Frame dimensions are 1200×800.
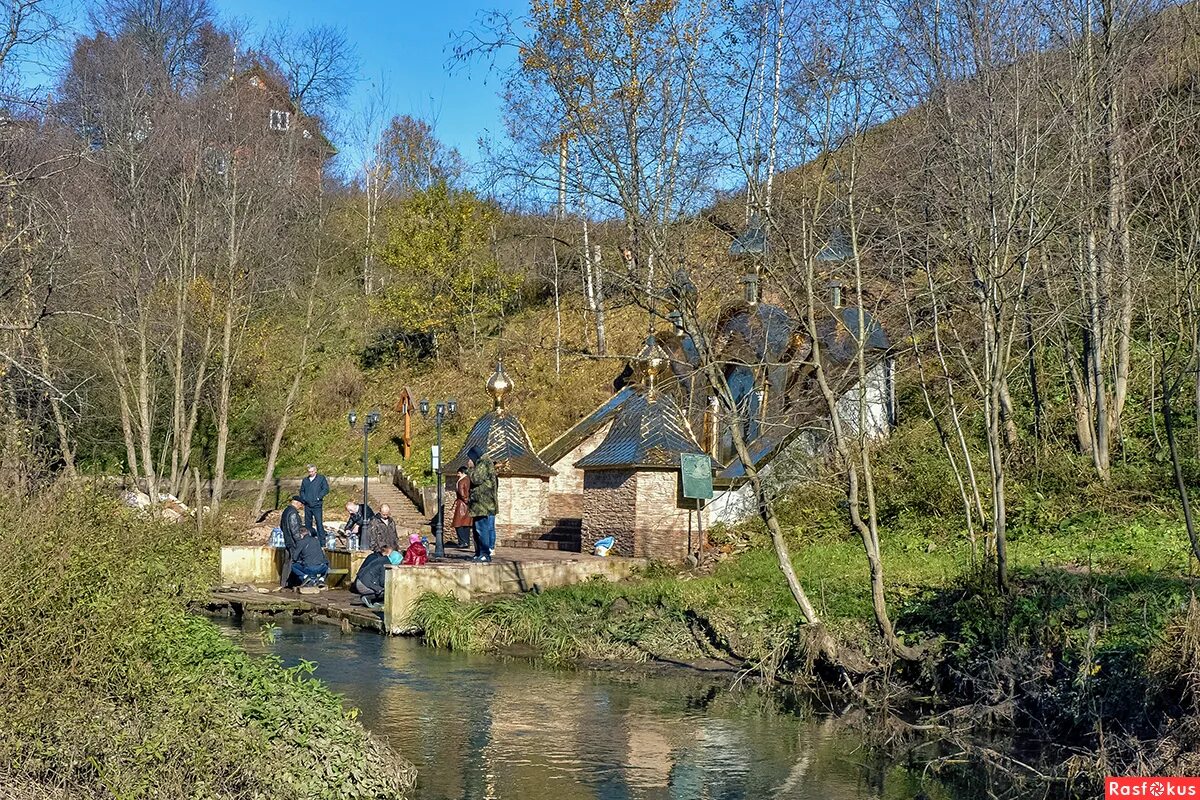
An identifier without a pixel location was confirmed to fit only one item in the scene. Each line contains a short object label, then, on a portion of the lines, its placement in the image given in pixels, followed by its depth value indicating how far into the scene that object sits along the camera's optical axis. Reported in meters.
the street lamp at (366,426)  26.64
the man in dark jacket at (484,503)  21.56
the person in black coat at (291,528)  23.39
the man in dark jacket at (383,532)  24.20
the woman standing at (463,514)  23.73
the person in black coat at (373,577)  21.55
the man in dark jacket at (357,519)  25.44
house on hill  34.72
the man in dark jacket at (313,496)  26.78
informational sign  19.34
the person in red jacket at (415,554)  21.61
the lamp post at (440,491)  24.73
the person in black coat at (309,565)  23.47
